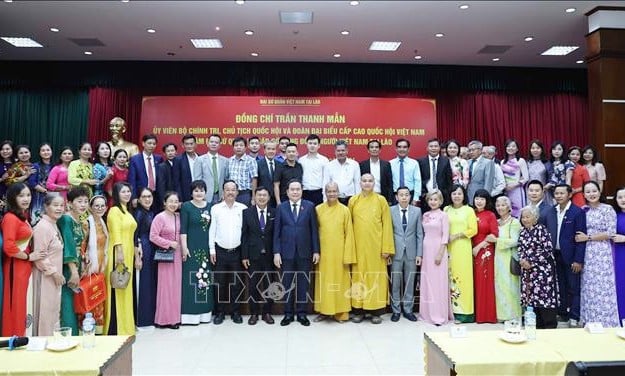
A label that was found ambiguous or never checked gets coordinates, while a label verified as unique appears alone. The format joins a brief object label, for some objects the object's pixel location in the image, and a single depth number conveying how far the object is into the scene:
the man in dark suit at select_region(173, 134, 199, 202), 5.87
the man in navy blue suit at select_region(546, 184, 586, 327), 4.58
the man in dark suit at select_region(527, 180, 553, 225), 4.86
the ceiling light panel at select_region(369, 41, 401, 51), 7.86
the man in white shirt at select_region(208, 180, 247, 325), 4.93
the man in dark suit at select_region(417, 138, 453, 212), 5.90
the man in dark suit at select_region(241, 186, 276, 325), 4.95
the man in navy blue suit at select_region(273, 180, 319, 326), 4.91
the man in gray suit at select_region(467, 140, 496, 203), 6.13
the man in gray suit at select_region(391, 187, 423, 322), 5.12
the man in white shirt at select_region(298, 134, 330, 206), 5.74
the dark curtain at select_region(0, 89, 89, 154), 9.20
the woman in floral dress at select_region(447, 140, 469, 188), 6.05
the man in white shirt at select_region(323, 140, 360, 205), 5.63
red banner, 8.12
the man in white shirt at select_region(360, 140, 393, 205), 5.75
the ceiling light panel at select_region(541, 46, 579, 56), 8.11
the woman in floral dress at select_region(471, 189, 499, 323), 4.93
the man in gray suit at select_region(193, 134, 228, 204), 5.79
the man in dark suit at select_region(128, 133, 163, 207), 5.70
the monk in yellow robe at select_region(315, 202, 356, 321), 4.93
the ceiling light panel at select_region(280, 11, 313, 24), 6.45
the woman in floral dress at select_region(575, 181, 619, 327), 4.43
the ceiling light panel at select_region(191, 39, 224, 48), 7.66
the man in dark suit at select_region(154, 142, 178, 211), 5.77
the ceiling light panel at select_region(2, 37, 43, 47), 7.70
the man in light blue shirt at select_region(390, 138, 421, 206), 5.76
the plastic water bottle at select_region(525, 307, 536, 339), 2.44
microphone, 2.24
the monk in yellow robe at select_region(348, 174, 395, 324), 5.00
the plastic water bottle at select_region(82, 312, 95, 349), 2.27
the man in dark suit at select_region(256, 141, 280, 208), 5.70
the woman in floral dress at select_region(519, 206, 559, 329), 4.36
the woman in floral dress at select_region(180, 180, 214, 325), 4.89
